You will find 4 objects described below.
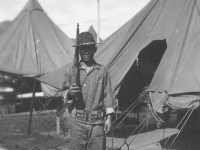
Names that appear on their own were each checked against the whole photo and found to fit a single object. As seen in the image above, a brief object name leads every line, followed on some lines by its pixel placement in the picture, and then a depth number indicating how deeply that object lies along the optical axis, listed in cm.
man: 336
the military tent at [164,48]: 511
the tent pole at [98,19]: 1500
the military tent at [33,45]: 1149
